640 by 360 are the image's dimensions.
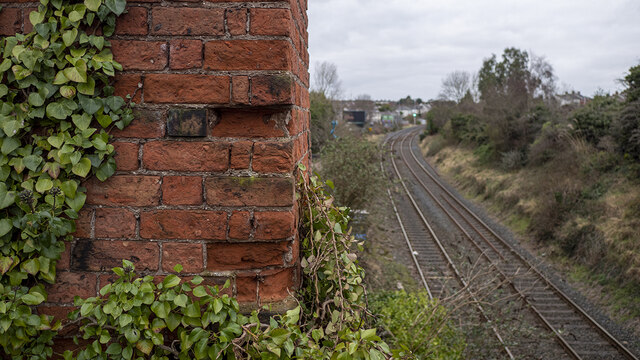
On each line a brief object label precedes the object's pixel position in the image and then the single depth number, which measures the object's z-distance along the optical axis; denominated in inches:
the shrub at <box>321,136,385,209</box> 494.9
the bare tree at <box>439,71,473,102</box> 2271.2
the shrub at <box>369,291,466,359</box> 219.9
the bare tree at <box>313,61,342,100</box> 1795.3
